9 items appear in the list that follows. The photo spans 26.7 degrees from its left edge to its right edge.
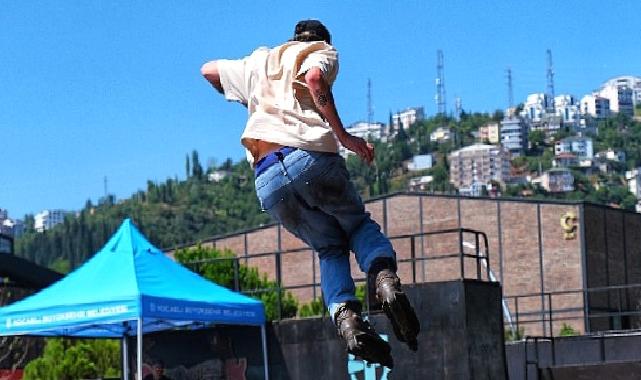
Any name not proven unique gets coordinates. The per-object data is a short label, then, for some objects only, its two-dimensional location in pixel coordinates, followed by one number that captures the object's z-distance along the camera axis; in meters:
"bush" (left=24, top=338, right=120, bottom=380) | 29.28
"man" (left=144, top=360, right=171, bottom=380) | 20.16
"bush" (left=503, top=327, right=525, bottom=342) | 37.43
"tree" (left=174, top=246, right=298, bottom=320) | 40.44
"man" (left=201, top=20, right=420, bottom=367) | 7.11
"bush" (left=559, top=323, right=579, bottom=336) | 47.04
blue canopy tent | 18.92
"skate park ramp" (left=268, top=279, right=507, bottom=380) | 19.11
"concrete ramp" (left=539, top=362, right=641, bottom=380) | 20.28
